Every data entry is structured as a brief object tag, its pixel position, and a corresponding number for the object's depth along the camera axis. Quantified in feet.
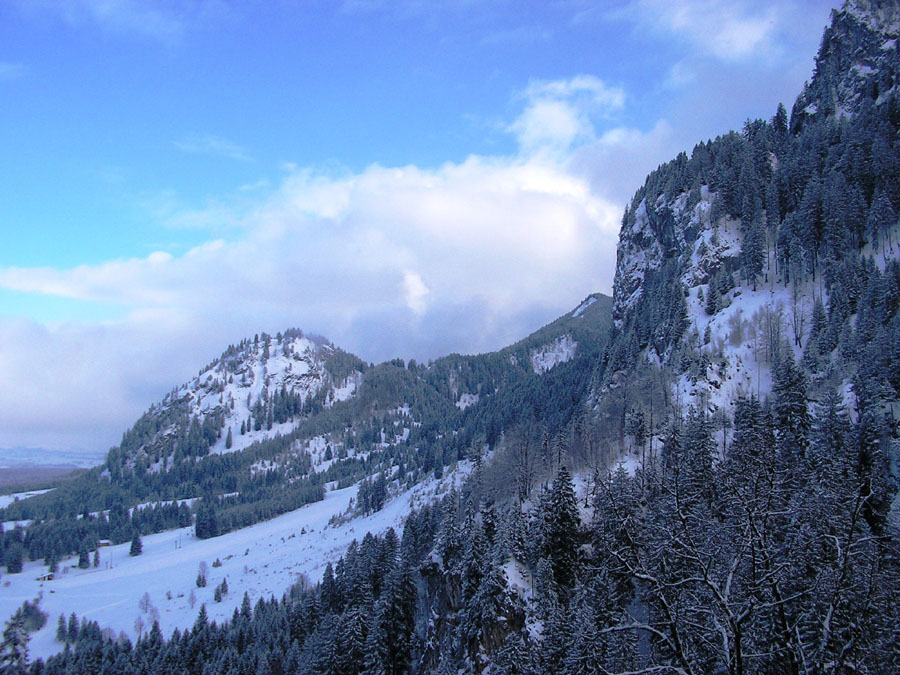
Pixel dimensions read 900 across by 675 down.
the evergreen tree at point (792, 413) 191.83
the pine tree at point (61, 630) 338.54
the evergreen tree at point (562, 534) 181.37
